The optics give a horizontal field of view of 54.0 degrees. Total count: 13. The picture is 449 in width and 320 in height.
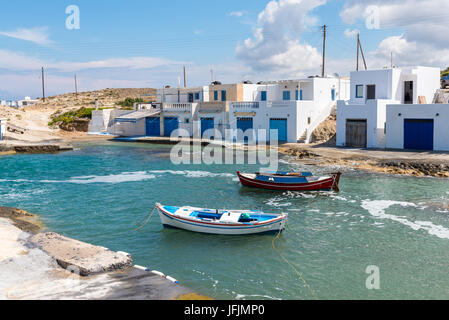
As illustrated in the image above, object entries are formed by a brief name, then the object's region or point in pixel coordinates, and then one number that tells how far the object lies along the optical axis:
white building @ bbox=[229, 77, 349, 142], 44.75
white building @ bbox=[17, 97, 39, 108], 113.84
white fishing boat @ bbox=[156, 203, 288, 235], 18.20
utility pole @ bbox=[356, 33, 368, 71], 53.30
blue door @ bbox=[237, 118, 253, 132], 48.31
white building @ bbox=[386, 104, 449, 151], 33.94
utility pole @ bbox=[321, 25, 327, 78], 56.03
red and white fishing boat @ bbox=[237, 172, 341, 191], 25.89
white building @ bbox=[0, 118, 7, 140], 53.16
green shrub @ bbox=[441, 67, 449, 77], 64.22
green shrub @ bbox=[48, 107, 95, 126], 67.88
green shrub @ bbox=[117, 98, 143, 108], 89.62
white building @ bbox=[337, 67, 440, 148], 38.06
